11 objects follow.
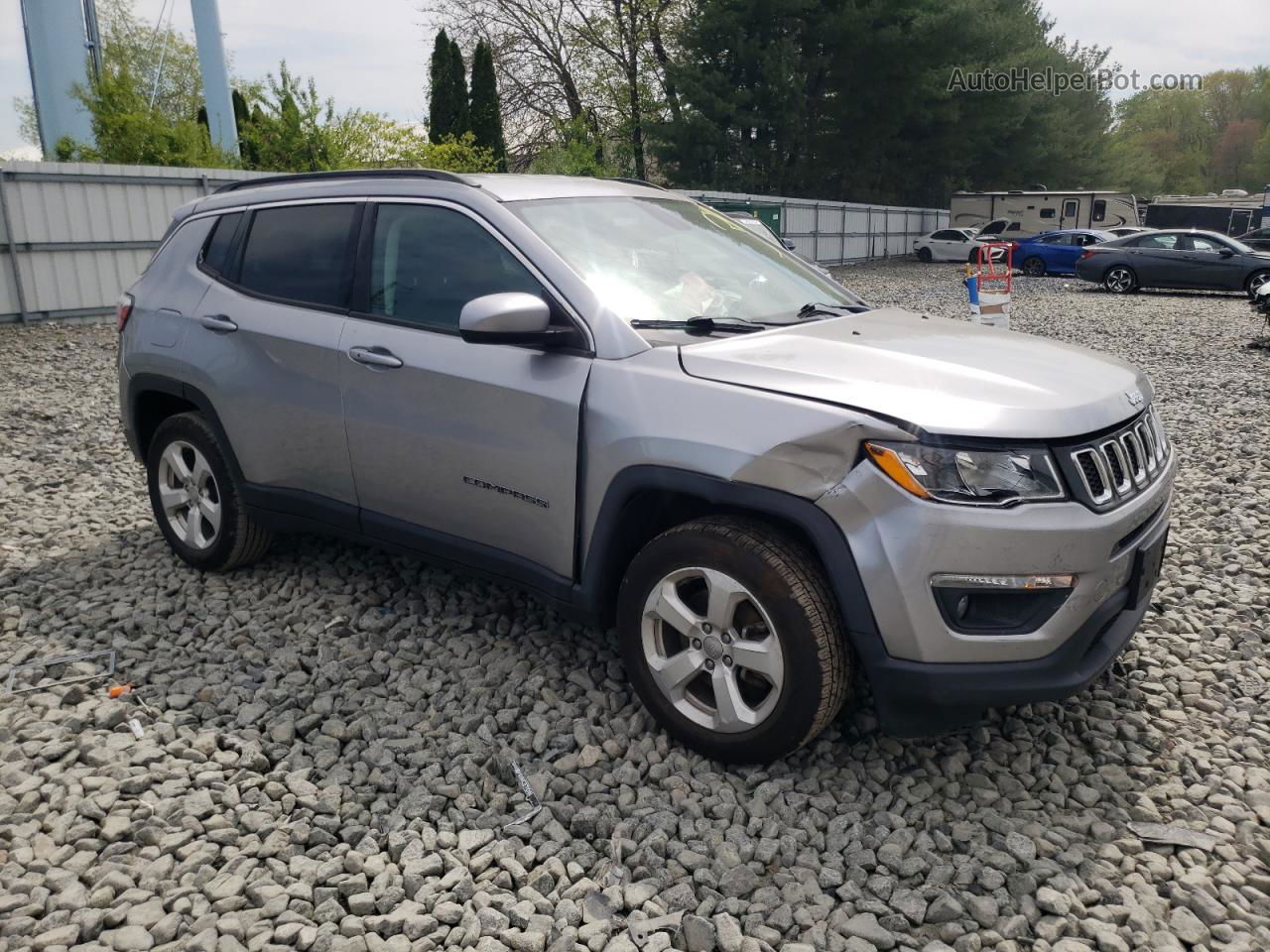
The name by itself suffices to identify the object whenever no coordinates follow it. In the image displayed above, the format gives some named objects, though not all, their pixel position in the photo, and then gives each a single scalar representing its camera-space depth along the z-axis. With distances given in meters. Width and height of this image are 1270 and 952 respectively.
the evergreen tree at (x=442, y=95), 28.45
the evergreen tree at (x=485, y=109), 28.11
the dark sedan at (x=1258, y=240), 28.63
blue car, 28.45
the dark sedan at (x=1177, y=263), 20.89
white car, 35.16
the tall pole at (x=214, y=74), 19.70
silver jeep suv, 2.69
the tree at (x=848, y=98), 33.75
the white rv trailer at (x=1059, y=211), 36.22
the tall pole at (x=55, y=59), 23.64
